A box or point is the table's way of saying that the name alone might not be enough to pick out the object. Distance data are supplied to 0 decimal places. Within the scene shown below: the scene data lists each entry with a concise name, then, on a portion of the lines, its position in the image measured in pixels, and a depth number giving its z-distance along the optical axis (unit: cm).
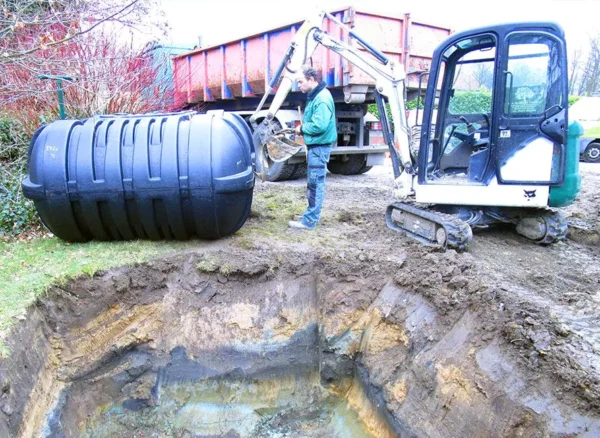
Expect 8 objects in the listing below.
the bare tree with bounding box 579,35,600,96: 2732
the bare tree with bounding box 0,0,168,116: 460
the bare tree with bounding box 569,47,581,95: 2922
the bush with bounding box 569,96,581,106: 1869
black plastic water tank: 378
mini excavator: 417
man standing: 459
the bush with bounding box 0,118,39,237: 472
